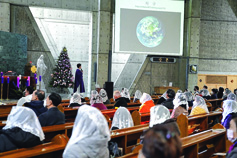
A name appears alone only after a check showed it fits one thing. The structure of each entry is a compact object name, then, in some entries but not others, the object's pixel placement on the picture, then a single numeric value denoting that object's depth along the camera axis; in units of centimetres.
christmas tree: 1363
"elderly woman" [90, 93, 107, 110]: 619
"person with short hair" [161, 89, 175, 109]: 596
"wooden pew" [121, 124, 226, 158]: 294
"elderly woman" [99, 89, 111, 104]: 782
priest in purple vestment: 1180
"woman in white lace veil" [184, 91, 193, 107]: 836
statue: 1141
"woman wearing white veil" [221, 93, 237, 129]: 436
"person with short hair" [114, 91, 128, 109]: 644
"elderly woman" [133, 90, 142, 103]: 950
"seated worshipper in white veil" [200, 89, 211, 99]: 1054
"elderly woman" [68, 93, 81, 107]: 656
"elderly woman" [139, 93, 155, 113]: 620
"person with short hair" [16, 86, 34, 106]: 566
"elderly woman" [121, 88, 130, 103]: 850
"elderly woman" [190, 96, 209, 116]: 562
